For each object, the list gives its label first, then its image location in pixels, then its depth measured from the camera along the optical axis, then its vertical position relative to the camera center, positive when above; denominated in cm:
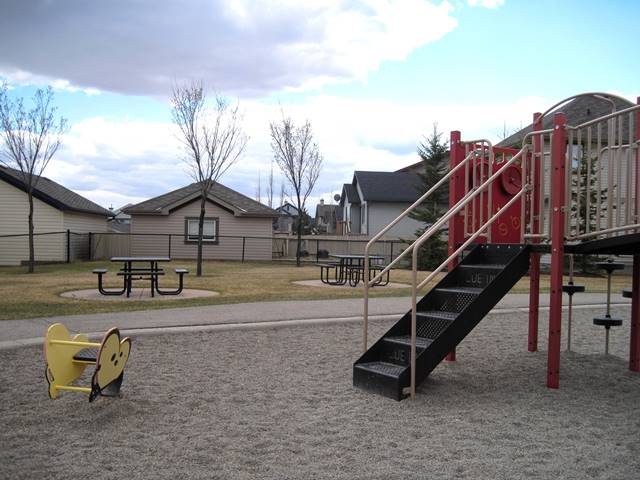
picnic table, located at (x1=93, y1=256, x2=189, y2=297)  1261 -96
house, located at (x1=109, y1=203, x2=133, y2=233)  5875 +51
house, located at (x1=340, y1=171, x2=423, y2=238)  3894 +240
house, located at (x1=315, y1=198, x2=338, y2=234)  6831 +220
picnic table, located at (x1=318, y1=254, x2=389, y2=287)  1599 -131
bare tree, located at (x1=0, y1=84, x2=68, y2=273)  2086 +274
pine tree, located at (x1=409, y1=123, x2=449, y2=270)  2700 +183
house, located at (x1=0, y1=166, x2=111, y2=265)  2609 +21
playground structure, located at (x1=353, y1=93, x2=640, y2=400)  544 -10
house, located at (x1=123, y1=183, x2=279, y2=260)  3033 +12
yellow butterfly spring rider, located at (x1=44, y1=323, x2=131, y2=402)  480 -111
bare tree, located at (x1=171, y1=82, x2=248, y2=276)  2152 +318
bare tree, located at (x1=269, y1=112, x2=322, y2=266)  3186 +432
